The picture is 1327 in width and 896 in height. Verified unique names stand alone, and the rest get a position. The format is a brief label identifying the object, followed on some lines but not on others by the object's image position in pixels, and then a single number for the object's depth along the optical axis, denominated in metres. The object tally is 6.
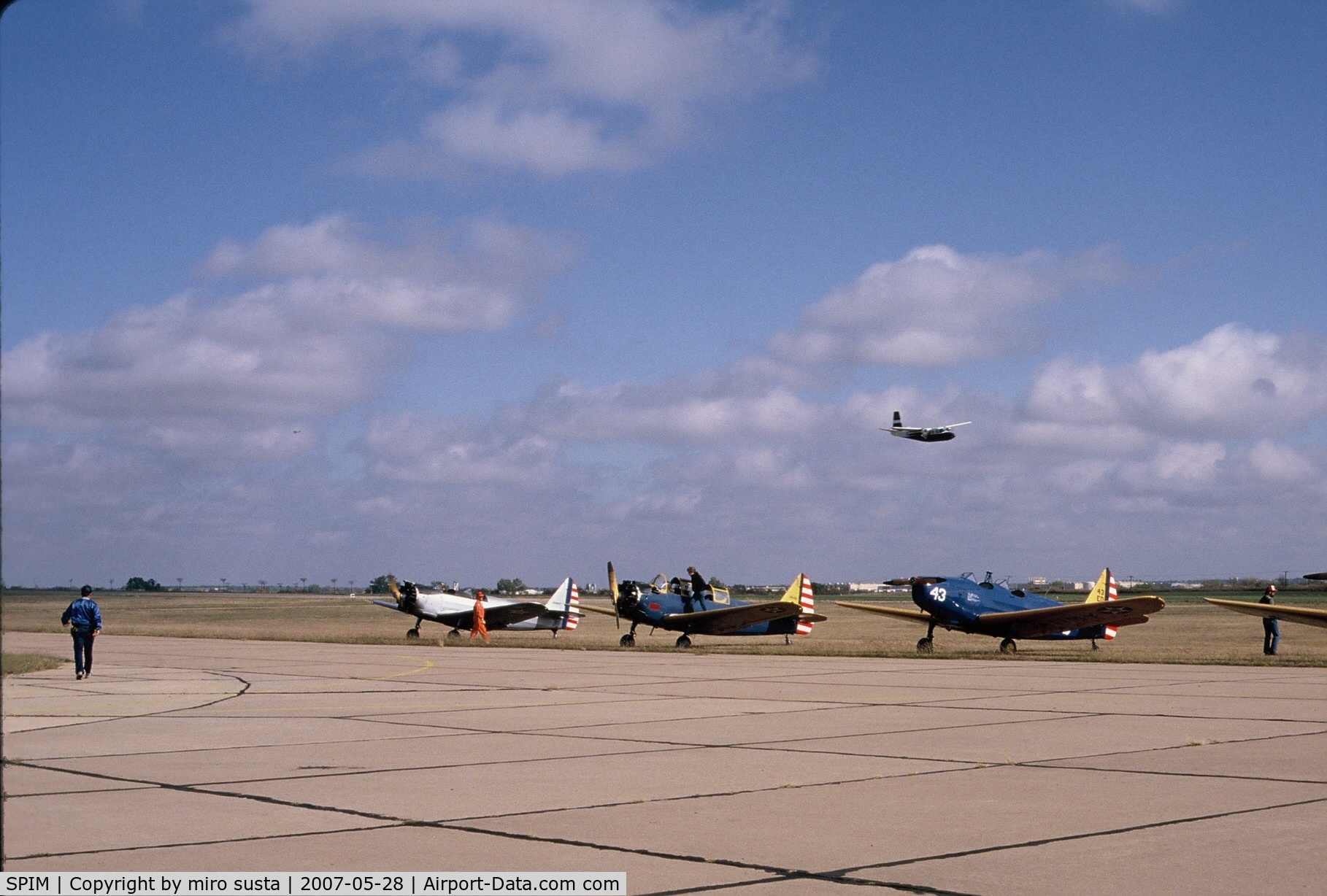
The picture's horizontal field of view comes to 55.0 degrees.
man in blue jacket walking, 21.28
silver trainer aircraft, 44.41
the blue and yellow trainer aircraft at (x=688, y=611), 37.06
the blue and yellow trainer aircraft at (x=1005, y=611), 33.59
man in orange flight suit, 38.19
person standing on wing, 37.28
